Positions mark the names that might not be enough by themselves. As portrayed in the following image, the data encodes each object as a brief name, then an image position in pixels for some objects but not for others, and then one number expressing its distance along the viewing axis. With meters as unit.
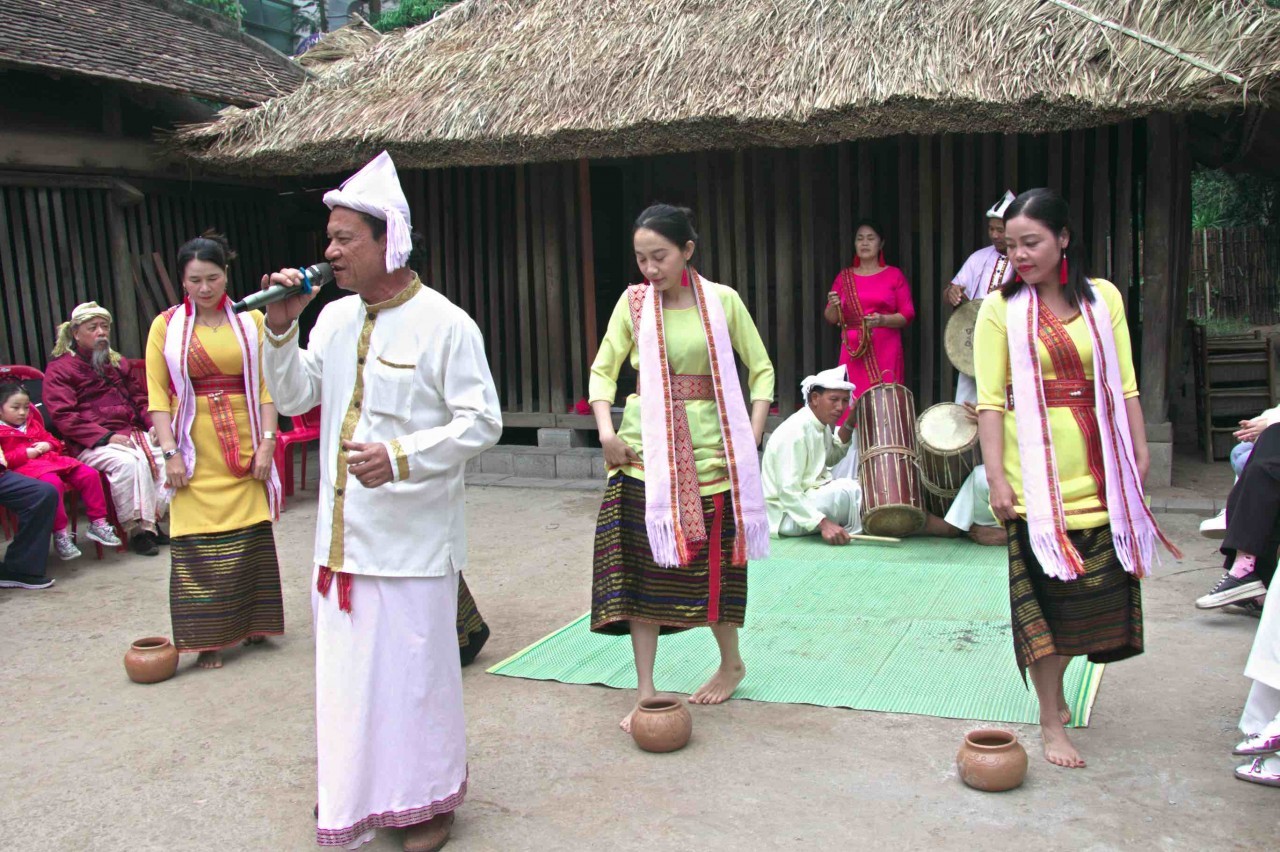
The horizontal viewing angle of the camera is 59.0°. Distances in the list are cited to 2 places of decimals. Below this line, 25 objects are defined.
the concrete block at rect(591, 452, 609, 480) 8.67
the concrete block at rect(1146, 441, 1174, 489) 7.18
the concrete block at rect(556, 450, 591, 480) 8.77
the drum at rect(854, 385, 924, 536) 6.42
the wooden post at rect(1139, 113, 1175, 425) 7.10
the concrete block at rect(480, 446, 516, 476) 9.07
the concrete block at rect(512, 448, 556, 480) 8.92
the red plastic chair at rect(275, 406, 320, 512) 8.01
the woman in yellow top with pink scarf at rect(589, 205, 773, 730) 3.83
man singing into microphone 2.95
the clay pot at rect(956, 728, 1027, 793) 3.22
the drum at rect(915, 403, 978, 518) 6.39
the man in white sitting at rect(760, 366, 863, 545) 6.48
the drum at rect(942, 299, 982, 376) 7.06
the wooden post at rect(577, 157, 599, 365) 8.81
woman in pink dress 7.47
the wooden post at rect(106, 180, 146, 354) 8.70
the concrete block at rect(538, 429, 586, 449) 8.94
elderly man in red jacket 6.86
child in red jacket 6.46
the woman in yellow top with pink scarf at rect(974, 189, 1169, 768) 3.33
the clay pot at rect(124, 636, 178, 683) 4.56
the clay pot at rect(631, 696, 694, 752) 3.62
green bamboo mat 4.07
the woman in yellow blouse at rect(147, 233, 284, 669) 4.78
